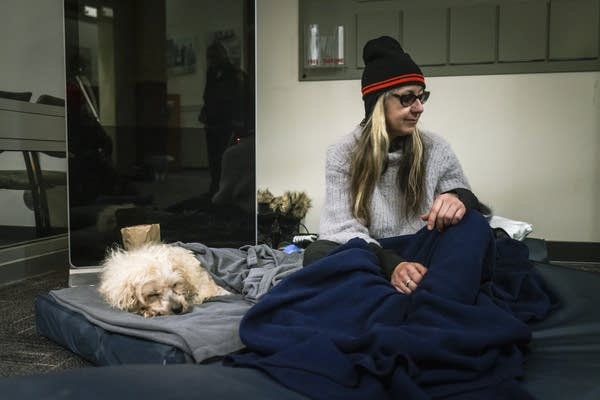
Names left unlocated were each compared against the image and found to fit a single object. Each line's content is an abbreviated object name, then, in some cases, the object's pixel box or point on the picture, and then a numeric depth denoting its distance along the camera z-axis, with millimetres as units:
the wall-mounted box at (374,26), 3027
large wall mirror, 2242
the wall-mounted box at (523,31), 2870
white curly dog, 1594
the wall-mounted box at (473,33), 2914
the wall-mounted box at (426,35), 2963
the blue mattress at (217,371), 847
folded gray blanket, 1301
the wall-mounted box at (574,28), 2826
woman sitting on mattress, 1632
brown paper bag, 2188
